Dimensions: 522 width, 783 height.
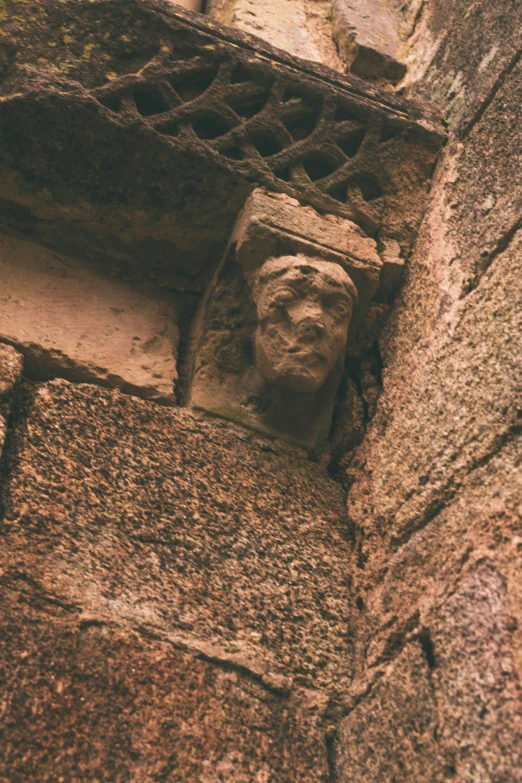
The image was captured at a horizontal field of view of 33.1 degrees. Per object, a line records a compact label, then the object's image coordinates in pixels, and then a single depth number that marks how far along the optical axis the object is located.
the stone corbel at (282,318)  2.77
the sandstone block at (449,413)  2.26
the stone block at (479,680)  1.73
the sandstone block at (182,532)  2.27
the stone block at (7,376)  2.47
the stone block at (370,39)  4.18
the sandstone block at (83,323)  2.83
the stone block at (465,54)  3.21
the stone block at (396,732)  1.95
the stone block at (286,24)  4.30
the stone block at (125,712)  1.93
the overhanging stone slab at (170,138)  2.96
